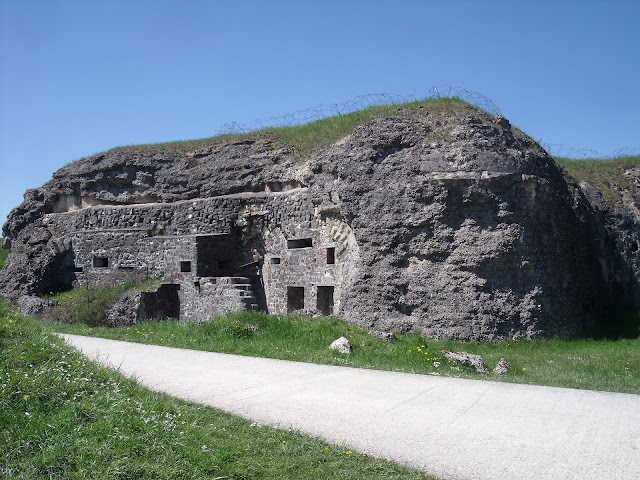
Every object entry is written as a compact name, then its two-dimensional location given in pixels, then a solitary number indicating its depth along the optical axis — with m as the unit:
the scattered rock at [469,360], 10.64
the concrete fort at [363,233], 13.59
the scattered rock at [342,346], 11.57
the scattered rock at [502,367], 10.54
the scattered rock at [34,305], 17.94
